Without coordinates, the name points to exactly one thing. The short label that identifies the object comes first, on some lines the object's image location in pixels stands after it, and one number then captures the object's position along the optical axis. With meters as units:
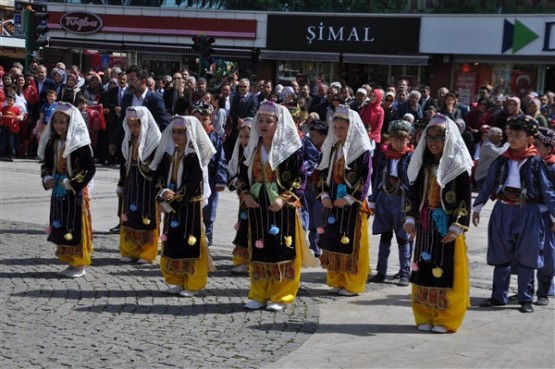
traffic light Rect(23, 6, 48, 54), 19.73
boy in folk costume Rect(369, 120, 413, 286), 9.34
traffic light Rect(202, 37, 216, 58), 24.04
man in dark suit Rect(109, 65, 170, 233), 12.55
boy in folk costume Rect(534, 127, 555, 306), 8.55
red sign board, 31.80
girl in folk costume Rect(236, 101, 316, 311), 8.16
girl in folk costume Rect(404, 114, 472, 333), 7.57
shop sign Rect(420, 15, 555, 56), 26.38
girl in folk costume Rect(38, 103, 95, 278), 9.12
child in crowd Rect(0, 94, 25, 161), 19.44
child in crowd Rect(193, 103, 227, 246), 10.25
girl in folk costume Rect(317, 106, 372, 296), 8.76
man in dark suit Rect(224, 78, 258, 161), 18.30
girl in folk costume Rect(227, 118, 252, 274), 8.86
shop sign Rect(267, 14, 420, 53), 29.06
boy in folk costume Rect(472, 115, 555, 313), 8.37
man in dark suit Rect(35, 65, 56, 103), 19.75
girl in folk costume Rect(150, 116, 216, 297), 8.49
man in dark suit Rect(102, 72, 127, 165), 18.74
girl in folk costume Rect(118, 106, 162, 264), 9.97
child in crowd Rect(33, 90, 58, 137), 18.38
